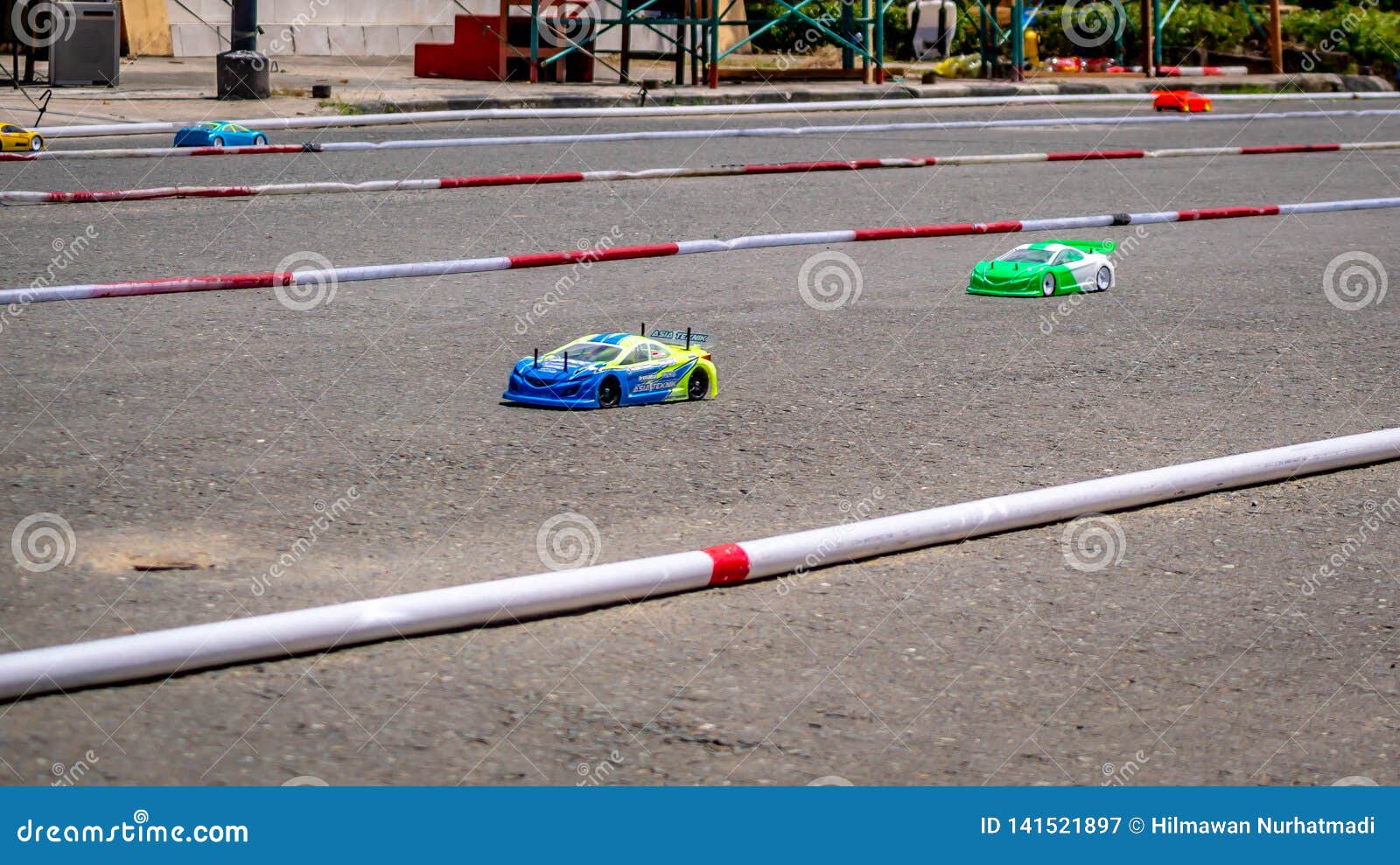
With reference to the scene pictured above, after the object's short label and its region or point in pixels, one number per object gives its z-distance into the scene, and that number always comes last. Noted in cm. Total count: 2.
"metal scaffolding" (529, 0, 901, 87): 2598
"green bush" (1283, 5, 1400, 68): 3588
